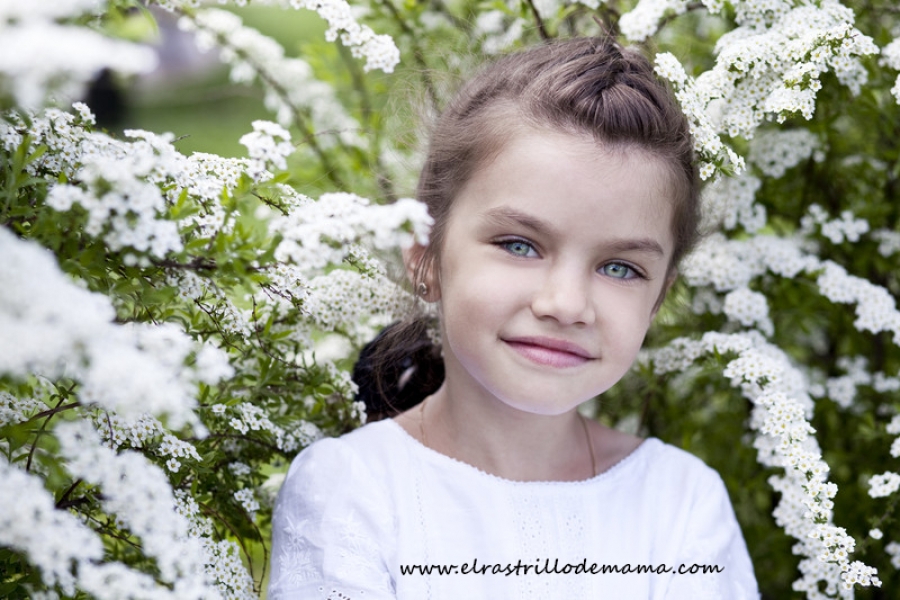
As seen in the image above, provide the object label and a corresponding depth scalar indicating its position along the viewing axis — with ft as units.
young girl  2.92
